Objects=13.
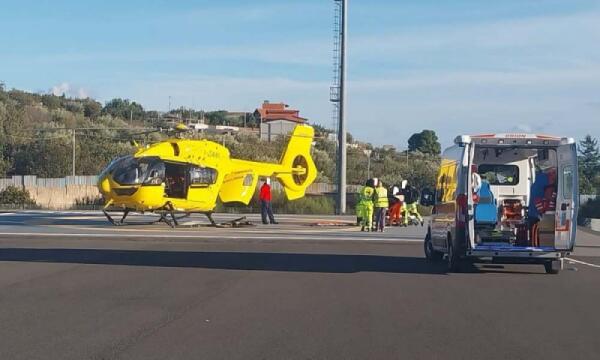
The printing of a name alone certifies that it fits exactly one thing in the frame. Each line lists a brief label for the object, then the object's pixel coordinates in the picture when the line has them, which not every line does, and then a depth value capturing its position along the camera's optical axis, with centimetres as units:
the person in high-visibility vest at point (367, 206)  2948
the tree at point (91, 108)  10138
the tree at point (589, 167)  6147
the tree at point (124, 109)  10581
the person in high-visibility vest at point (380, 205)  2816
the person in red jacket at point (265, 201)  3322
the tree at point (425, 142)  11581
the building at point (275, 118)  10212
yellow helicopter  2856
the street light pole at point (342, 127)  4494
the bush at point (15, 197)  5028
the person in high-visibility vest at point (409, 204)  3134
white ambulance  1560
